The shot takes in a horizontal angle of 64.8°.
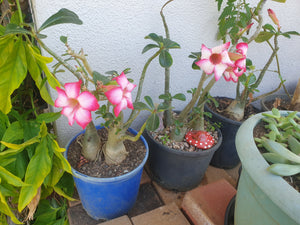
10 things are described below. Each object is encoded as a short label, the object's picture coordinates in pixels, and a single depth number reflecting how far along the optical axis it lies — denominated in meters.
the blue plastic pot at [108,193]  0.90
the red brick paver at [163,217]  0.98
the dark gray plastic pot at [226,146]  1.28
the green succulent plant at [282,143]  0.57
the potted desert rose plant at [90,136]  0.60
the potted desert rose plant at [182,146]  1.08
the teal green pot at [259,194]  0.52
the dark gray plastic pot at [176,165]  1.08
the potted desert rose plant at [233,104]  1.03
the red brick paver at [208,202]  0.97
